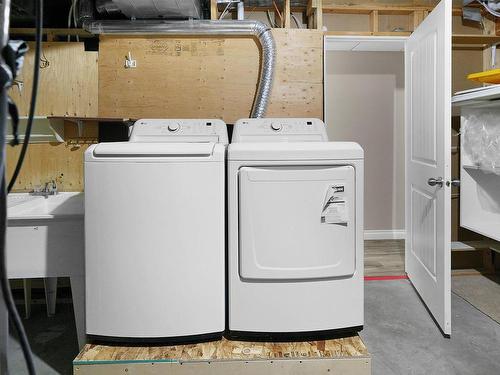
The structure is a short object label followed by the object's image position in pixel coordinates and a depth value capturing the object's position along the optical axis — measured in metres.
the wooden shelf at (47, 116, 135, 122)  2.69
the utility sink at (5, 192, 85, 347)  2.00
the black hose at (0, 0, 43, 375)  0.73
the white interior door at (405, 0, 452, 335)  2.34
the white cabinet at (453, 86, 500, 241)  2.84
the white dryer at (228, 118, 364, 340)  1.80
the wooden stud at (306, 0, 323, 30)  3.08
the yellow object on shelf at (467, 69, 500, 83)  2.63
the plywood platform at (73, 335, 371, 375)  1.71
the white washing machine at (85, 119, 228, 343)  1.75
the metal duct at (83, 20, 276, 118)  2.88
